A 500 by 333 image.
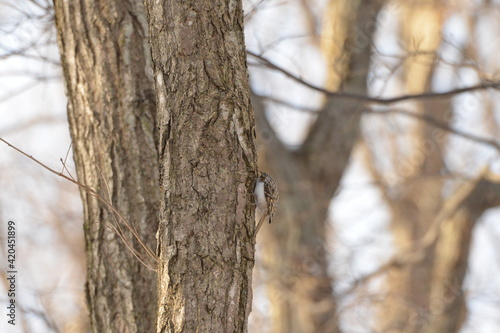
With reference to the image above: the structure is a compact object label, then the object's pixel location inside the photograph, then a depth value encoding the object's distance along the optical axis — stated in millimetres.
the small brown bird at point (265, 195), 12539
